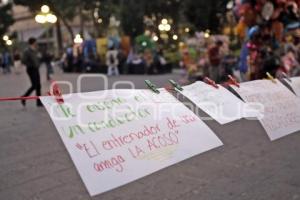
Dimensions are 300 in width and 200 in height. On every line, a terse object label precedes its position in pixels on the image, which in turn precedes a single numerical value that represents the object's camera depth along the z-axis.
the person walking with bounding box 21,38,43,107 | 11.02
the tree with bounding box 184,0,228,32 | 27.95
